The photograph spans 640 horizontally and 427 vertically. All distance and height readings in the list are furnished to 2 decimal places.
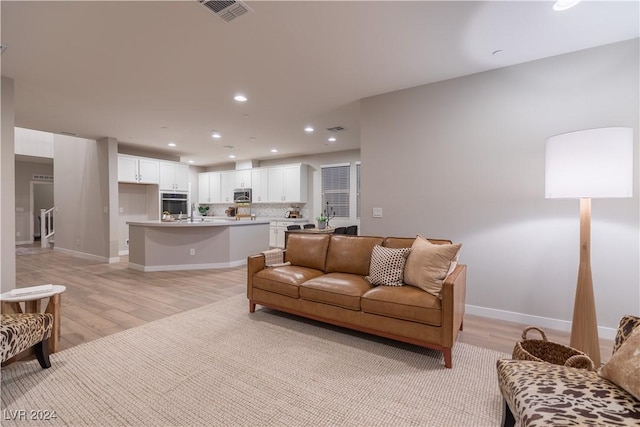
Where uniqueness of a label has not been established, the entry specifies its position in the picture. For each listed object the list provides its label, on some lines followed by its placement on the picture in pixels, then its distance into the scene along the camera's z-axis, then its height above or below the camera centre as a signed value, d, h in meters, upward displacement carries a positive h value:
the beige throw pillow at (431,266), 2.29 -0.49
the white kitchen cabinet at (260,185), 8.22 +0.65
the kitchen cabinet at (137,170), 6.63 +0.90
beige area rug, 1.63 -1.21
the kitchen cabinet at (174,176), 7.43 +0.82
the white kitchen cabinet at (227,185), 8.92 +0.69
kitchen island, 5.21 -0.74
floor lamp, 1.84 +0.21
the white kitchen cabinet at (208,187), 9.28 +0.65
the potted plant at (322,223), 6.28 -0.36
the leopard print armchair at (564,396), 1.04 -0.78
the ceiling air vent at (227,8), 2.02 +1.47
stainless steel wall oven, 7.48 +0.10
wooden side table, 2.11 -0.77
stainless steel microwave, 8.52 +0.36
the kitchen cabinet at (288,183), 7.67 +0.66
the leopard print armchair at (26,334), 1.70 -0.84
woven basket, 1.73 -0.92
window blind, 7.41 +0.50
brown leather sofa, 2.13 -0.77
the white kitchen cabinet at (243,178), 8.55 +0.88
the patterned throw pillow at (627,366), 1.12 -0.67
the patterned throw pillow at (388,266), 2.56 -0.56
